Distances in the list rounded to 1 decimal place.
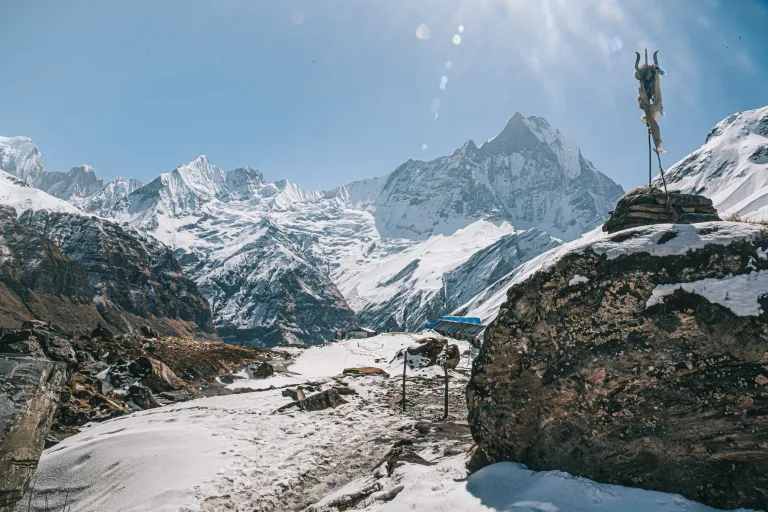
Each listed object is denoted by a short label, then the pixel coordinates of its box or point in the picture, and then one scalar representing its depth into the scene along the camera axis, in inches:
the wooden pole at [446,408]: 584.5
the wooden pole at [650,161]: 553.5
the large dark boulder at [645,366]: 223.5
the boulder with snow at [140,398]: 720.7
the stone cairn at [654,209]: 651.8
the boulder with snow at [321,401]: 636.7
